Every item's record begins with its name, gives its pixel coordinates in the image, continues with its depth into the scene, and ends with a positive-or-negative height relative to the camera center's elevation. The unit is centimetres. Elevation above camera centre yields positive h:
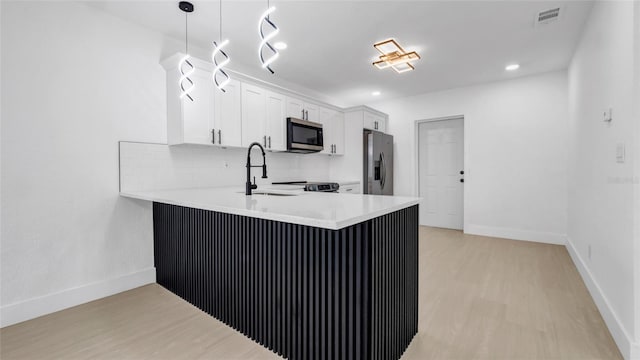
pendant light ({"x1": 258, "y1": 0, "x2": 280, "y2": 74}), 163 +83
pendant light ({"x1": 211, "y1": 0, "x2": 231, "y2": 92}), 316 +110
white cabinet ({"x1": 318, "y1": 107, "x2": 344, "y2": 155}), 477 +78
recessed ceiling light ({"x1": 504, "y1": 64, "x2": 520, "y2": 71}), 404 +154
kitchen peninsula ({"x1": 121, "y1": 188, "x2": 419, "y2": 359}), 133 -53
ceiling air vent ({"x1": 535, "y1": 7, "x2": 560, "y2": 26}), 268 +151
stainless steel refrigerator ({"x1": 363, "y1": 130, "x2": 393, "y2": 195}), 491 +22
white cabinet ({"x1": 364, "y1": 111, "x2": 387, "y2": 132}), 507 +100
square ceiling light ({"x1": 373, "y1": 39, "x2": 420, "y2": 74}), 305 +136
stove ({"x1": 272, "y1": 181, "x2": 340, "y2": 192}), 400 -14
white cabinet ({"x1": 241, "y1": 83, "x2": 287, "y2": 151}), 349 +75
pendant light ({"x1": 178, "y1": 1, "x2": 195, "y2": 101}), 250 +148
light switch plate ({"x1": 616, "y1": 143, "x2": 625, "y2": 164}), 179 +14
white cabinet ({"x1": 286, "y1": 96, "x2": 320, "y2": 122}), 413 +100
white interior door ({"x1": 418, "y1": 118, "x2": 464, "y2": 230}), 536 +6
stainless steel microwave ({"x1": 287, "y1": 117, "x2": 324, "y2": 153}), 405 +59
